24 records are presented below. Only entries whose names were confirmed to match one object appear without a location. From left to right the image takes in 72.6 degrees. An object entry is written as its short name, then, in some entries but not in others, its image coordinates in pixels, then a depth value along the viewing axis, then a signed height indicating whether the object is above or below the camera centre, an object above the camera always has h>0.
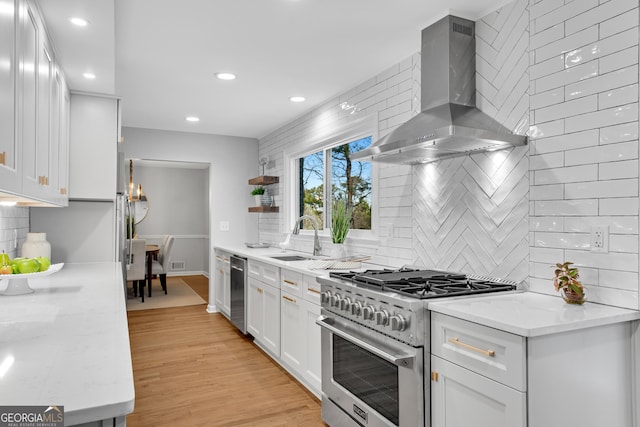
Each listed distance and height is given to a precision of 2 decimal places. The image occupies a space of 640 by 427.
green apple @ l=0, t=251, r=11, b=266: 2.05 -0.19
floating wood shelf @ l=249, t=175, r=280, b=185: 5.34 +0.48
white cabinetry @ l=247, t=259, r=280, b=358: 3.67 -0.79
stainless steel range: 1.91 -0.61
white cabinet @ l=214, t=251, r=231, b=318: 5.08 -0.79
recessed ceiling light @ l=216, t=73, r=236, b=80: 3.50 +1.16
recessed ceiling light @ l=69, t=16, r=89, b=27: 2.12 +0.98
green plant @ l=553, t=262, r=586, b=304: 1.85 -0.28
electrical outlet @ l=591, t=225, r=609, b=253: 1.86 -0.09
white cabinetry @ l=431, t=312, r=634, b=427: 1.52 -0.60
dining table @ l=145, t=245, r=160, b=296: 6.74 -0.60
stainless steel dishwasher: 4.45 -0.78
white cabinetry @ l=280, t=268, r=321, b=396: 2.98 -0.81
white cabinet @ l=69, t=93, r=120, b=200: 3.45 +0.58
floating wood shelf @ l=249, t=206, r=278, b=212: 5.33 +0.13
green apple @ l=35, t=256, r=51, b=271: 2.20 -0.23
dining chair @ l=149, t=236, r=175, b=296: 6.95 -0.72
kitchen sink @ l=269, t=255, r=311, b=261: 4.01 -0.37
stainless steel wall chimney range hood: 2.24 +0.64
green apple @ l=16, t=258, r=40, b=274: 2.05 -0.22
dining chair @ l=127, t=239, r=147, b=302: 6.16 -0.60
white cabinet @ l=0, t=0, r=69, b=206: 1.45 +0.47
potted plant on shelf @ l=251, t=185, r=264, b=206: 5.47 +0.31
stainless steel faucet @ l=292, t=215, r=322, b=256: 3.97 -0.24
